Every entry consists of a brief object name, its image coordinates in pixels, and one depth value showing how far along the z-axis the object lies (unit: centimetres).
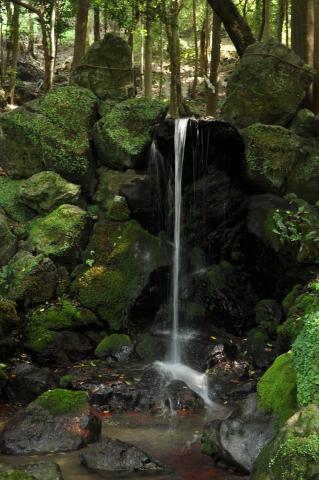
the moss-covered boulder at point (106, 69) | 1451
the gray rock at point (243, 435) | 648
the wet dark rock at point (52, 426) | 743
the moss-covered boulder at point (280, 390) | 633
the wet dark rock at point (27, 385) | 922
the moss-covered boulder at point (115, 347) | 1088
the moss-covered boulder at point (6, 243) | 1188
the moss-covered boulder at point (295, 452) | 477
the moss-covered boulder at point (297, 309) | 892
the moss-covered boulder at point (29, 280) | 1127
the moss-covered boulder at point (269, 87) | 1359
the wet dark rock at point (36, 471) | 588
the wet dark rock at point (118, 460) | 683
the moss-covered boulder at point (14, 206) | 1295
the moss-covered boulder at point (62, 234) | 1194
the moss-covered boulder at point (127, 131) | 1293
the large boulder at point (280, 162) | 1245
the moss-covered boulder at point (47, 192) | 1266
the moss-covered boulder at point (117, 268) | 1161
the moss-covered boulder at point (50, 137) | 1312
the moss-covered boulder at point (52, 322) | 1073
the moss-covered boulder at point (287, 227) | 1105
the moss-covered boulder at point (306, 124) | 1352
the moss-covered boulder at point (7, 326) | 1025
